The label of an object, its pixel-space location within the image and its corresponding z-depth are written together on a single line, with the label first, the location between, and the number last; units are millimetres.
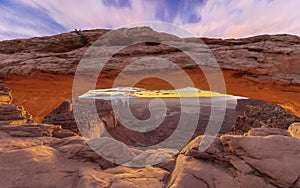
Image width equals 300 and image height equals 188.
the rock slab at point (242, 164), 3420
